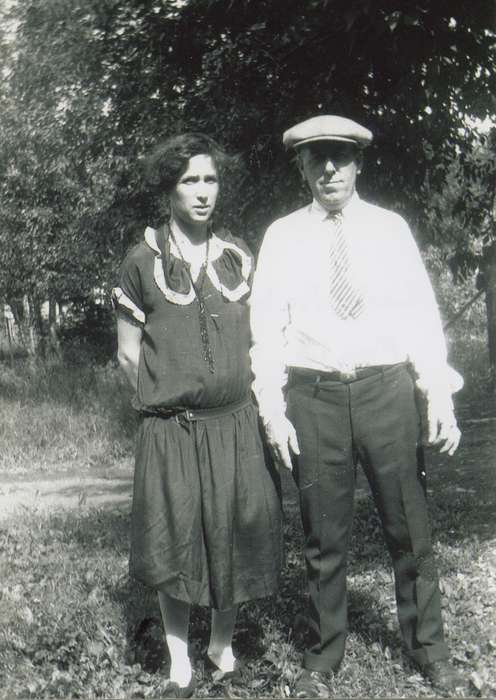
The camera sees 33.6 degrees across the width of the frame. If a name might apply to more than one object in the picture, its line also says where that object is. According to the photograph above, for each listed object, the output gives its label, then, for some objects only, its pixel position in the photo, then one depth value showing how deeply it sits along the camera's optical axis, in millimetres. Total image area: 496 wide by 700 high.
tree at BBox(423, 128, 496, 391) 6711
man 2996
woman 3021
